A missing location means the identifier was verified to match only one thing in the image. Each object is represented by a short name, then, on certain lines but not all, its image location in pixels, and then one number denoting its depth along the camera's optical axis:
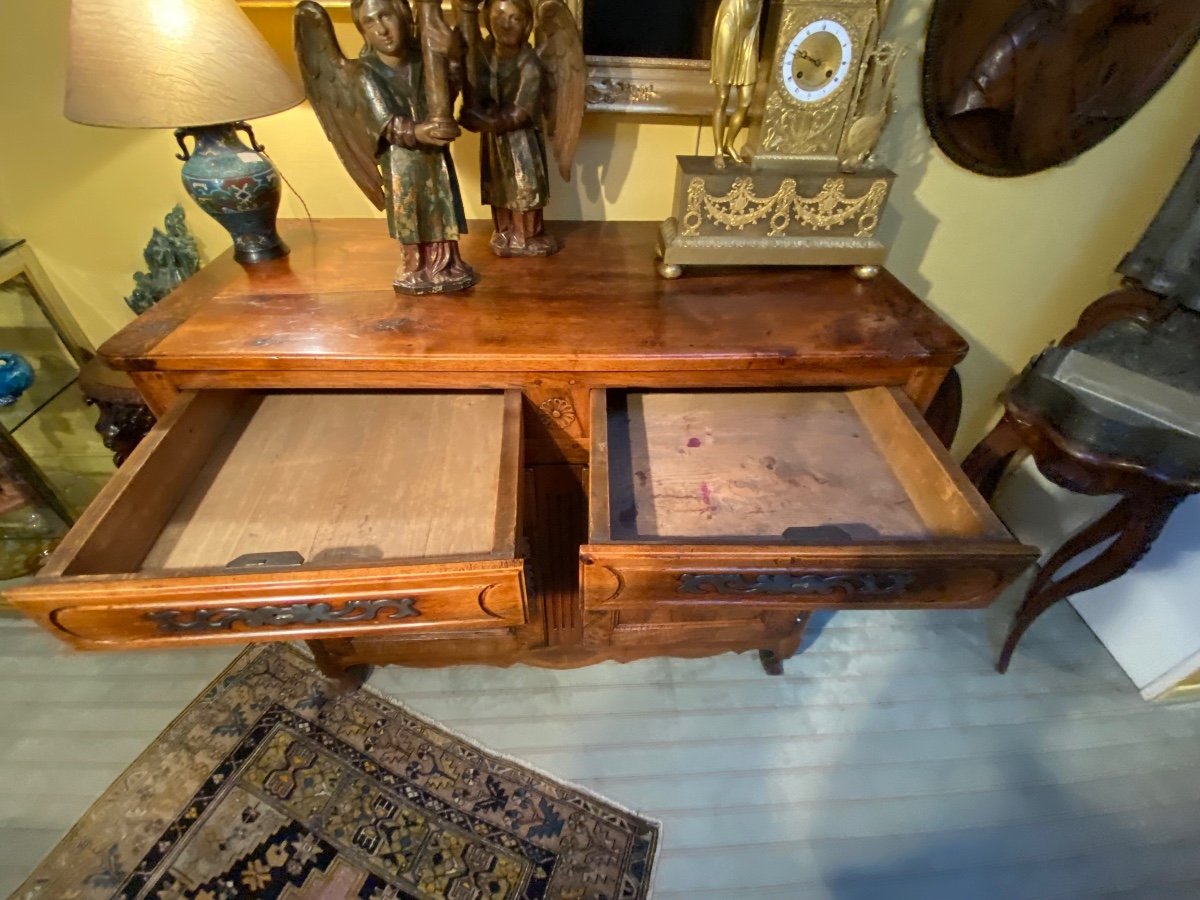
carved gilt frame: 0.93
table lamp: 0.67
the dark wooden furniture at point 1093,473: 0.80
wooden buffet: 0.58
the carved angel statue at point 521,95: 0.74
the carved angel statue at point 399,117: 0.68
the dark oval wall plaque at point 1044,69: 0.93
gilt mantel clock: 0.77
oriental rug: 0.94
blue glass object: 1.14
